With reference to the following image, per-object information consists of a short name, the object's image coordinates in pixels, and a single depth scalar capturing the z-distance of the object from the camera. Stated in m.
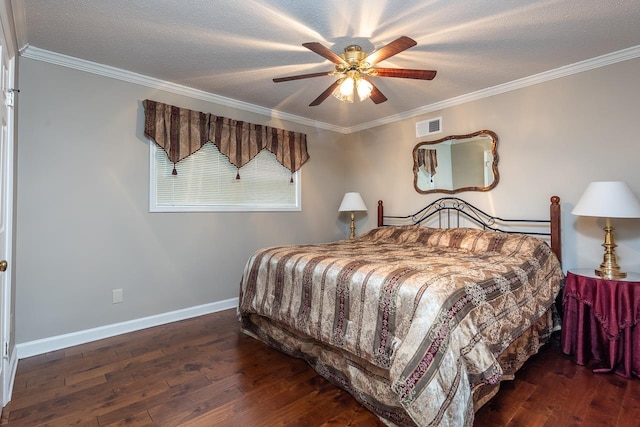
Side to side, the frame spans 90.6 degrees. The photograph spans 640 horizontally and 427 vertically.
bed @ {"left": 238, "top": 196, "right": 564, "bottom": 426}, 1.49
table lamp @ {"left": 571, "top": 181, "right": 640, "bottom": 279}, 2.27
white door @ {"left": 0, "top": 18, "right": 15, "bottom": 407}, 1.76
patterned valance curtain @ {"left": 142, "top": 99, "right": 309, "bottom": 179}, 3.14
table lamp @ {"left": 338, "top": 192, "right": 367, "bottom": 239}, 4.28
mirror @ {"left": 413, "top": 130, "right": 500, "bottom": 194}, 3.45
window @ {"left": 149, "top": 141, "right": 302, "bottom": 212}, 3.23
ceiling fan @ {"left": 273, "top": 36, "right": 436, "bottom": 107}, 2.11
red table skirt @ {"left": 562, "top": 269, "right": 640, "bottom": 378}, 2.15
